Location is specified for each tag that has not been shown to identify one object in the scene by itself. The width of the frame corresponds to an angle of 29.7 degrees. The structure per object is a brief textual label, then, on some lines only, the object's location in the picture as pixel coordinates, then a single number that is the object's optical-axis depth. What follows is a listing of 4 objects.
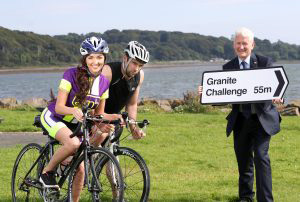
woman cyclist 6.08
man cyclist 6.38
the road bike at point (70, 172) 5.90
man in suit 7.02
